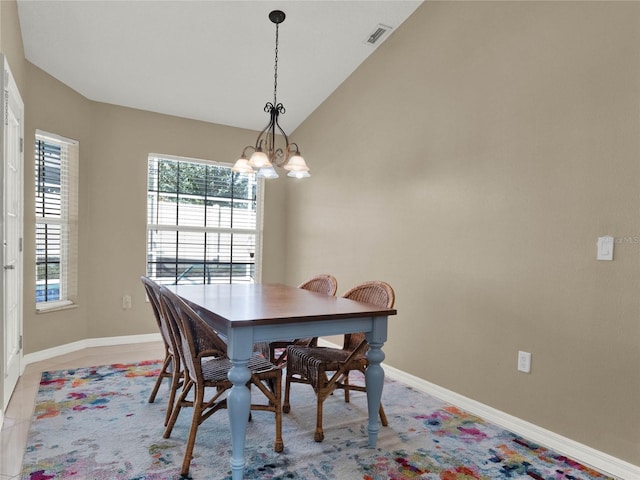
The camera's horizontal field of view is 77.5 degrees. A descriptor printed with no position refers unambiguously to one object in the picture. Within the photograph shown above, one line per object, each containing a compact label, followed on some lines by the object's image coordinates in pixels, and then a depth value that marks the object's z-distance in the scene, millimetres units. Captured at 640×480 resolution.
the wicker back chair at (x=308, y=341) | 2902
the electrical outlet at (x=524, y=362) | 2361
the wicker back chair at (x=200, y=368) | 1897
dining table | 1800
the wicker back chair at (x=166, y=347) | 2285
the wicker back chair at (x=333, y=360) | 2270
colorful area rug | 1918
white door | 2537
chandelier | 2470
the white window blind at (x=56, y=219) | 3639
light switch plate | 2008
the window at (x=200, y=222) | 4441
